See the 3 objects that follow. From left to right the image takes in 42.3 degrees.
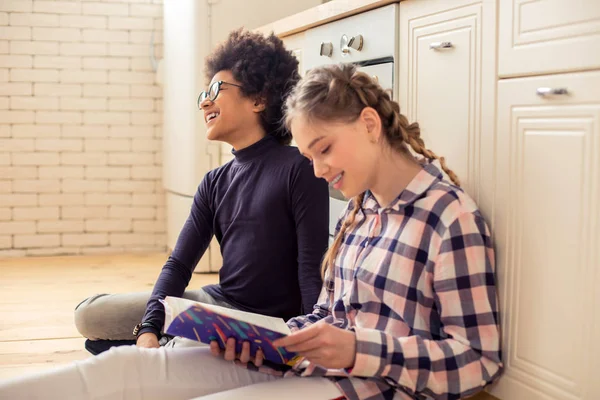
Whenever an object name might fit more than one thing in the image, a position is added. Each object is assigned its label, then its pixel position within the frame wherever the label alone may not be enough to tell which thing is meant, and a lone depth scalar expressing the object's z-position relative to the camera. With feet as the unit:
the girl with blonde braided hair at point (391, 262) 4.20
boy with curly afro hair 6.23
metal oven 7.01
